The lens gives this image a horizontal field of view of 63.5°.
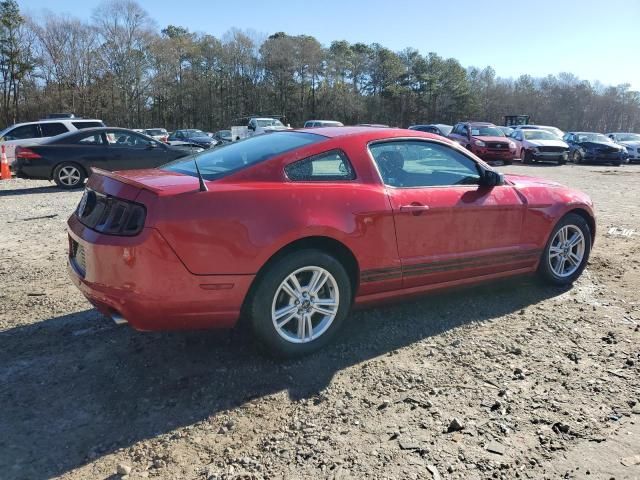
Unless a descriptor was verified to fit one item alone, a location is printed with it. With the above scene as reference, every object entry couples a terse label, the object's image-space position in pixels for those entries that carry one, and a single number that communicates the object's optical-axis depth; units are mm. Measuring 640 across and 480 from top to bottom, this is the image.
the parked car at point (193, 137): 30300
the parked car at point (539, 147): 22562
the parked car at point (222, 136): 30794
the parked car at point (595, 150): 24078
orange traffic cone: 14645
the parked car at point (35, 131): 15891
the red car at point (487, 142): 21875
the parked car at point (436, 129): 25703
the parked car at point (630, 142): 26891
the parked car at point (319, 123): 23302
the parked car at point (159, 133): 33656
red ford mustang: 2961
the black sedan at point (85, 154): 11672
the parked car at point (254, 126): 24953
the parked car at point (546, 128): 25188
